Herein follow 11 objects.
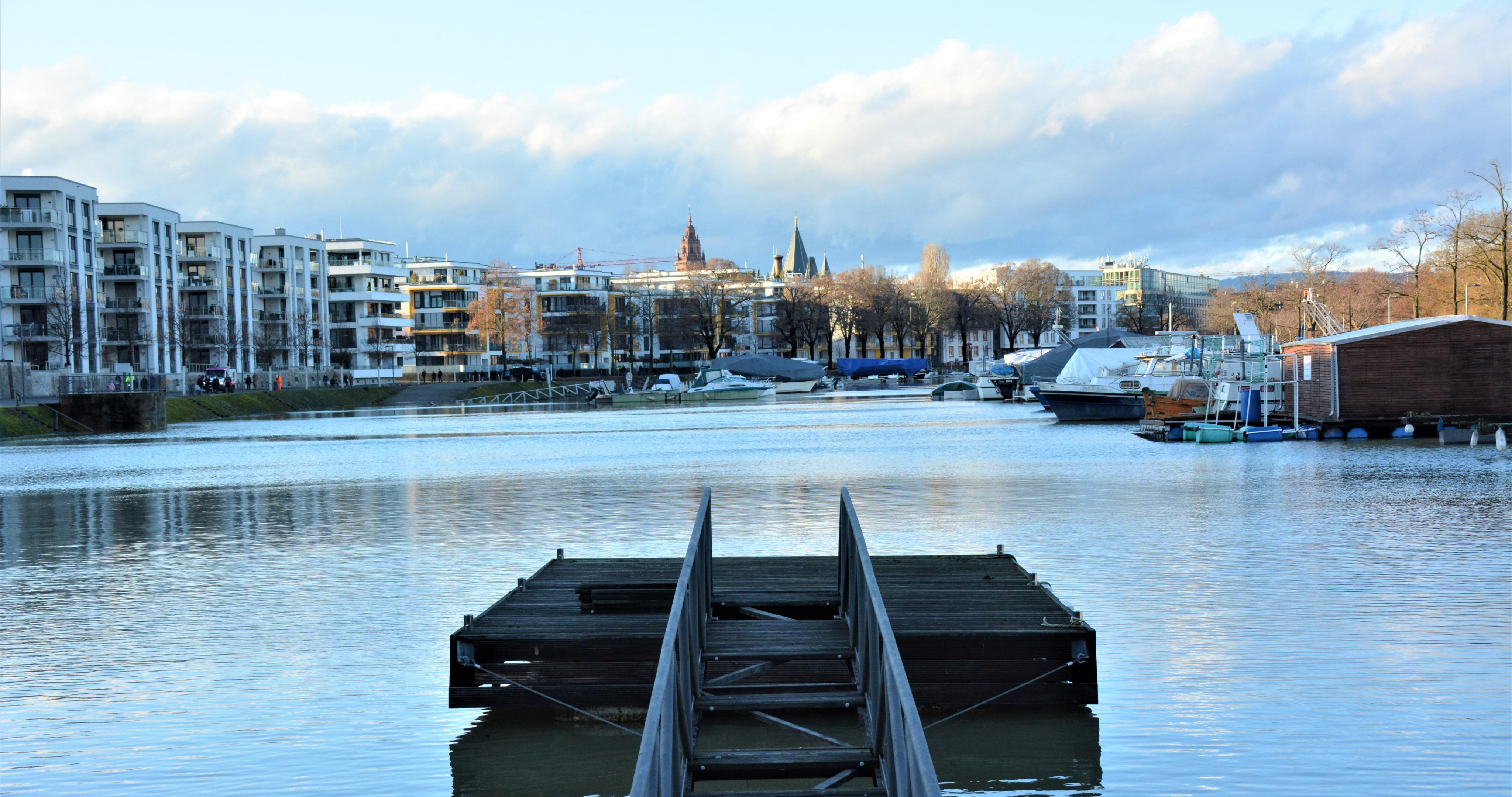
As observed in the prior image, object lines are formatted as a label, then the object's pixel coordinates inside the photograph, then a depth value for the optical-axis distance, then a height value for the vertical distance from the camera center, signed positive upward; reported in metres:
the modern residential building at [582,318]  147.12 +8.38
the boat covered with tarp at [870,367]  147.25 +2.13
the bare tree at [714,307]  139.50 +8.57
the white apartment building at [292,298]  127.62 +10.24
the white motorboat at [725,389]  108.94 +0.16
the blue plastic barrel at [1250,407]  44.66 -0.99
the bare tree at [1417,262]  72.38 +6.15
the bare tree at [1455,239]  67.81 +6.63
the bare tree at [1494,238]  64.75 +6.33
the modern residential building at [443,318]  165.62 +9.99
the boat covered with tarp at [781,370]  118.69 +1.70
